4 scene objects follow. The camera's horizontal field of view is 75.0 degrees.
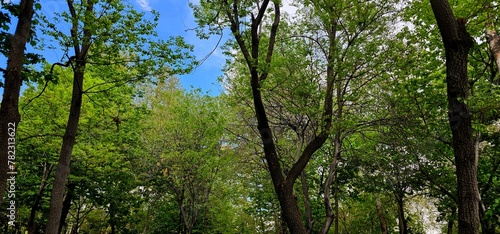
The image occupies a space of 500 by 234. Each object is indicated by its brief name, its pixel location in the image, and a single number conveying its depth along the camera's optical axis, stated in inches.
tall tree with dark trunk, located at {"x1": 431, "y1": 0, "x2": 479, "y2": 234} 157.1
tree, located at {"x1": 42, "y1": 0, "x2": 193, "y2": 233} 263.4
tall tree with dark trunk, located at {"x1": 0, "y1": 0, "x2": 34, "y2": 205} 155.1
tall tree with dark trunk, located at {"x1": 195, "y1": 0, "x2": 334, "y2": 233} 276.5
